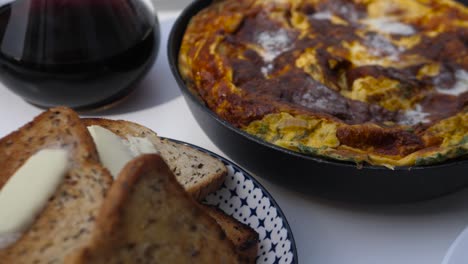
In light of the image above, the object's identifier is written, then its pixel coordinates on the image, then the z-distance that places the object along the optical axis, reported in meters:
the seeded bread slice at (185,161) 0.48
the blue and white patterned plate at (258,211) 0.44
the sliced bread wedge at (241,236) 0.44
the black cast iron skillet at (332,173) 0.47
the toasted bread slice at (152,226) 0.35
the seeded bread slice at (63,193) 0.37
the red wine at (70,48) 0.55
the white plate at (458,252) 0.41
